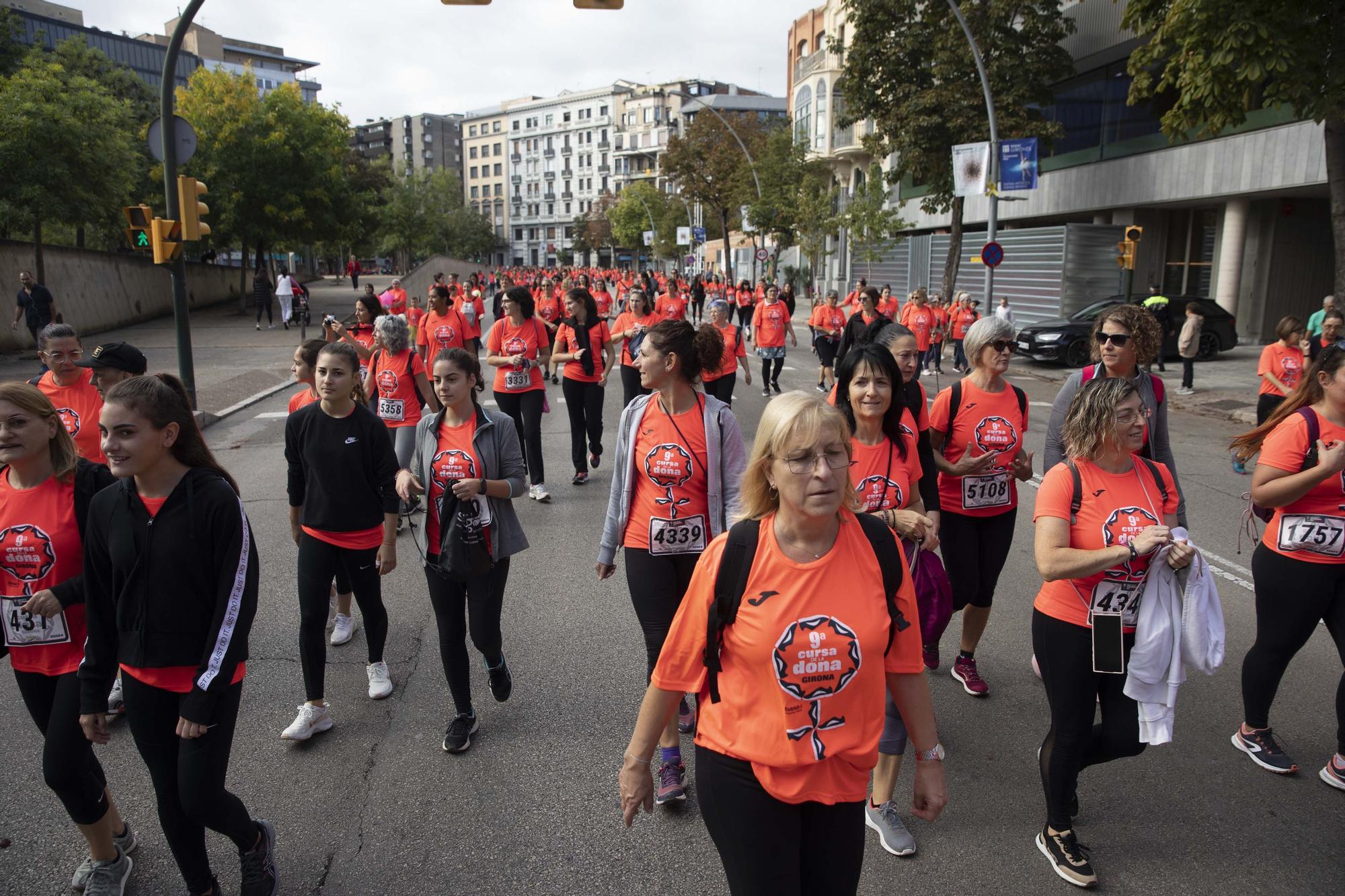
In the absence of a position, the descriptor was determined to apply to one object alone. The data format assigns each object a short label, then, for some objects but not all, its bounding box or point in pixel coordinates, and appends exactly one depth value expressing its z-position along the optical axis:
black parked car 20.42
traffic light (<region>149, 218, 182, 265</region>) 12.35
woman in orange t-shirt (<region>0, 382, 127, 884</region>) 3.01
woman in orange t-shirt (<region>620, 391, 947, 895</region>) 2.19
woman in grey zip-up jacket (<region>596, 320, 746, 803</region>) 3.89
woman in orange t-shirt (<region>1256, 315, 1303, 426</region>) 8.27
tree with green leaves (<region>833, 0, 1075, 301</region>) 24.67
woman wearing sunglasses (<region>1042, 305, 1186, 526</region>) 4.02
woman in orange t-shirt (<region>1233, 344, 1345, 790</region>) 3.65
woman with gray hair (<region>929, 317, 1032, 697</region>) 4.40
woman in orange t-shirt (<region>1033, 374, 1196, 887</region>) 3.05
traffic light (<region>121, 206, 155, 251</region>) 12.54
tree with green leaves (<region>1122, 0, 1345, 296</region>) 11.45
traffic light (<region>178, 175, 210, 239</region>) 12.52
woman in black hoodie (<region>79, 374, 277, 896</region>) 2.81
